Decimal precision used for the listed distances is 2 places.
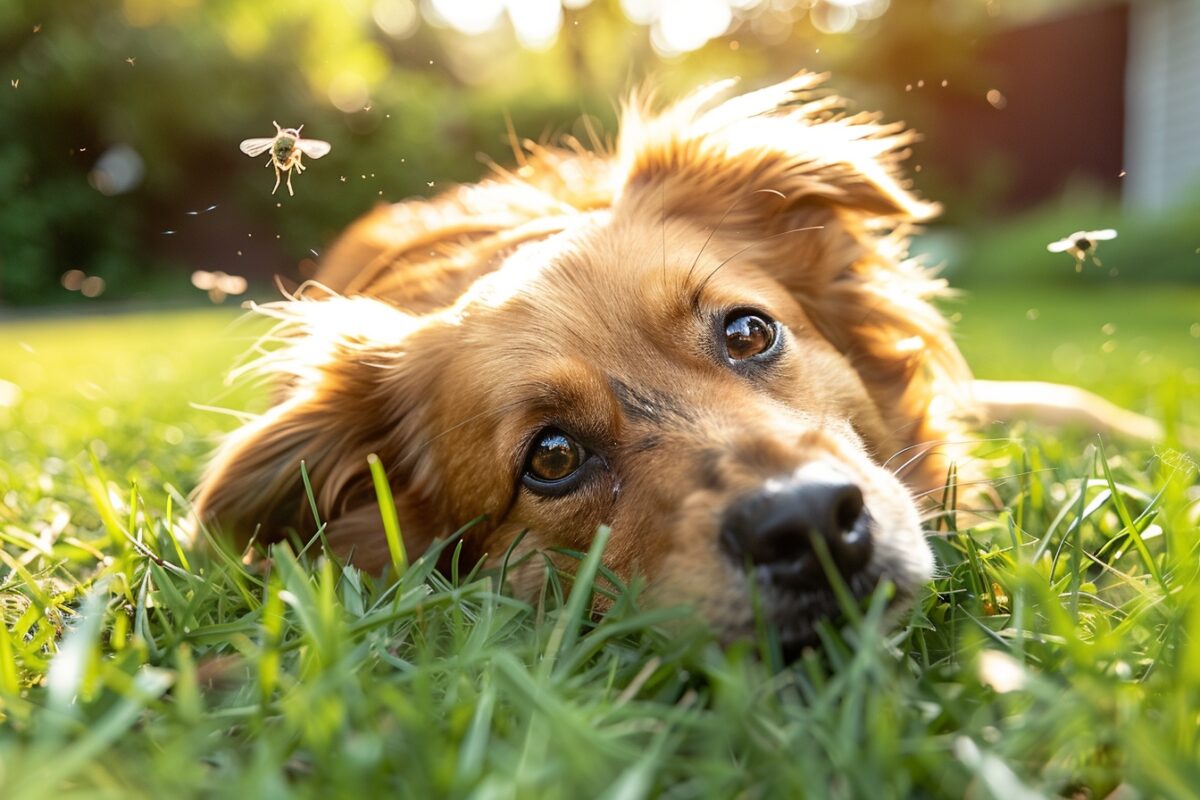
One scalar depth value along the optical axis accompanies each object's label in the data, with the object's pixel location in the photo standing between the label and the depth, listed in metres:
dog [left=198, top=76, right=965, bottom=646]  0.29
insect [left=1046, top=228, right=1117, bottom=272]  0.38
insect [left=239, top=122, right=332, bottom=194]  0.35
